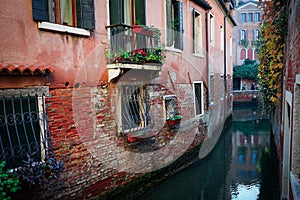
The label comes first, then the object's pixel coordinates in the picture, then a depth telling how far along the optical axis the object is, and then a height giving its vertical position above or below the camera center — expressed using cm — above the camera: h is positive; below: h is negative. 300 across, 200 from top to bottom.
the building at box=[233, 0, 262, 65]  2991 +605
